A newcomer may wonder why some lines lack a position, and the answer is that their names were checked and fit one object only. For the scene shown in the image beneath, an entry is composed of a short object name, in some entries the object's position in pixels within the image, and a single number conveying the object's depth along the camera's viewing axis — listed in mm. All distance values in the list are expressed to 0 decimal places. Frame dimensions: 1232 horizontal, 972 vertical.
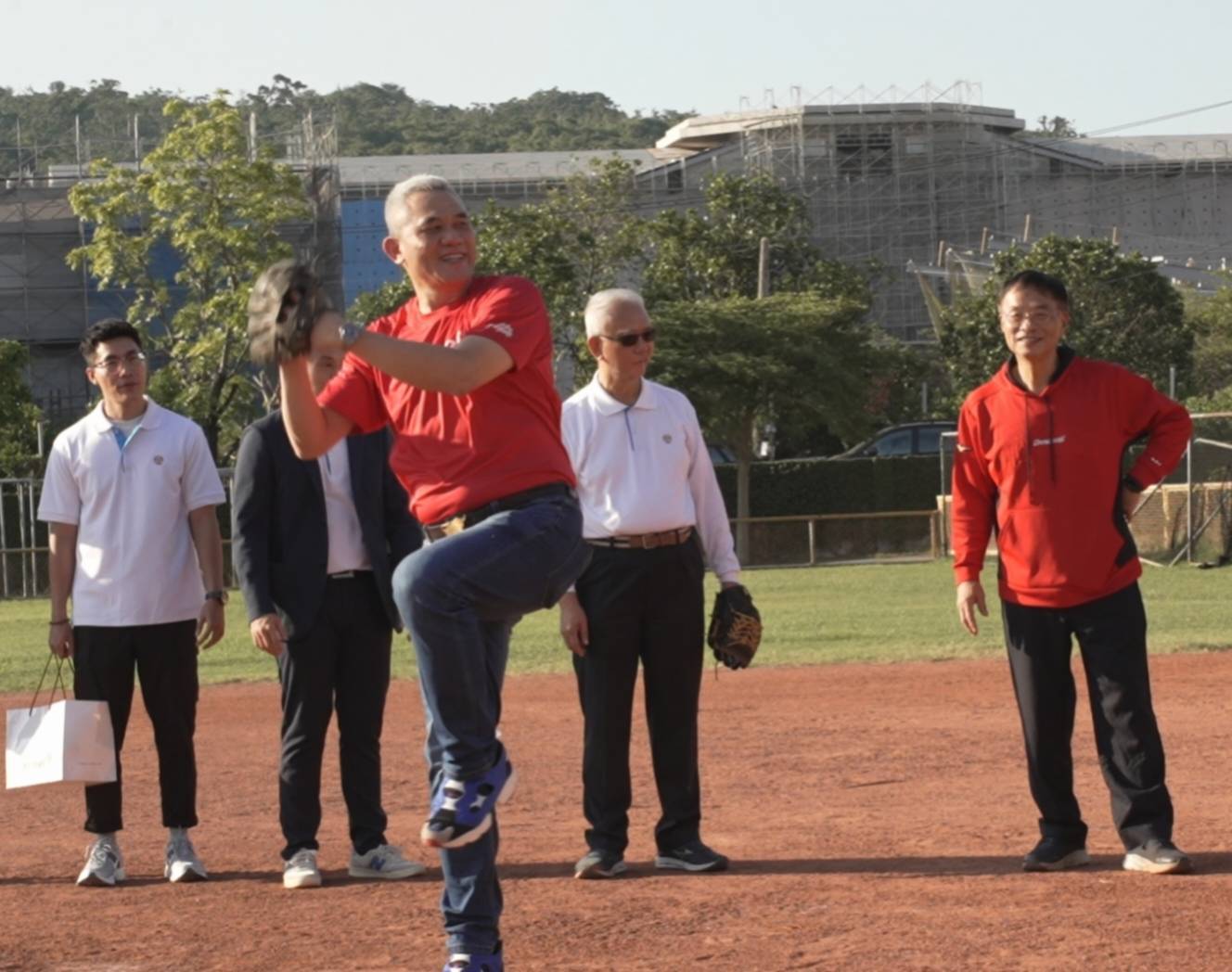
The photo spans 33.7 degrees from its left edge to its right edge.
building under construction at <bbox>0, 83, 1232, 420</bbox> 67875
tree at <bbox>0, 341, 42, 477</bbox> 41094
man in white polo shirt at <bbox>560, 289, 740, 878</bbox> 7504
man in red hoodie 7156
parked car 45094
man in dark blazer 7633
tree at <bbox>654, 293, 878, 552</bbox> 43469
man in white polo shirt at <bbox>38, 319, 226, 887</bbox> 7809
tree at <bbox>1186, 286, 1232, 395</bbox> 59406
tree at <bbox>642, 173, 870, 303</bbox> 51094
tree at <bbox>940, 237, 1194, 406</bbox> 50344
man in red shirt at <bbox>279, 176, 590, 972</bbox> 4898
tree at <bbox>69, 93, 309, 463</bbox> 45562
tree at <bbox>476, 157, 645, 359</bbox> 48688
